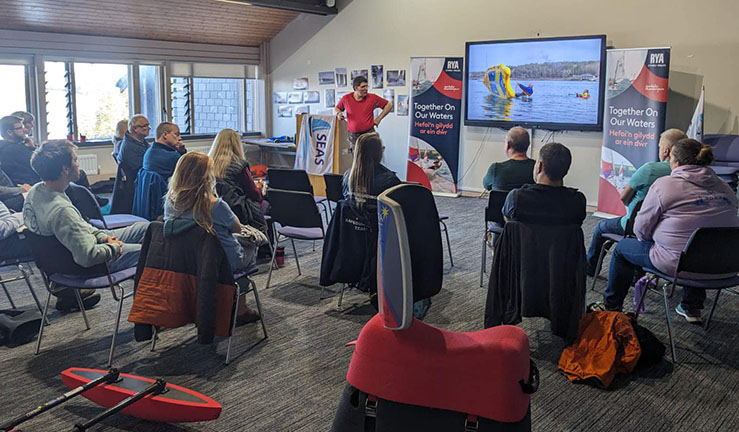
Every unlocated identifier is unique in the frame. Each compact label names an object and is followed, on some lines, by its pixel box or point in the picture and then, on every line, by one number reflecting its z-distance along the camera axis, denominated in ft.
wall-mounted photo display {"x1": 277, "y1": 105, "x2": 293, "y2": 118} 38.45
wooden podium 28.19
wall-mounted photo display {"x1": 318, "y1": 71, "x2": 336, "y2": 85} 35.78
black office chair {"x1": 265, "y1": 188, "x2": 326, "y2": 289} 15.64
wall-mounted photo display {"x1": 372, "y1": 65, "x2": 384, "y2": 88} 33.47
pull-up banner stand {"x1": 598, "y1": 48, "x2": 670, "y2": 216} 22.93
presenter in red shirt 28.17
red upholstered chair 6.46
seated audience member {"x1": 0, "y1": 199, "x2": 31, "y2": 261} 13.79
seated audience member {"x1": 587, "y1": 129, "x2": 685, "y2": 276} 14.64
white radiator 31.19
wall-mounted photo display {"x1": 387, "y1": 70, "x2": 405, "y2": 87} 32.55
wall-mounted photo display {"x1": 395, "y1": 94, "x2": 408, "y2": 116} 32.68
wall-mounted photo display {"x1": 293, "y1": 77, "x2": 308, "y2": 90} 37.17
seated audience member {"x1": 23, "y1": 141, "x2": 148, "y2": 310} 11.34
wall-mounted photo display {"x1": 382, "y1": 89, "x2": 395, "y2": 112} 33.06
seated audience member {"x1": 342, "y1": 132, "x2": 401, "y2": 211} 13.64
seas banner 28.40
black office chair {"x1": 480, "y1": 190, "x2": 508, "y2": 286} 15.03
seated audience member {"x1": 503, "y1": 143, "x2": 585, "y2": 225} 11.32
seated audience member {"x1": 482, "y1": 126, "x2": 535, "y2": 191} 15.23
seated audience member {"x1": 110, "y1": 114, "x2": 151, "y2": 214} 18.69
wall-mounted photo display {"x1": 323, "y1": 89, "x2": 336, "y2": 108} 35.78
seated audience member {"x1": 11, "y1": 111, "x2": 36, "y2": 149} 19.79
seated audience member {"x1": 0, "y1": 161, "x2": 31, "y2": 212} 16.84
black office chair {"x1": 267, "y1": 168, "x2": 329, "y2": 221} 17.65
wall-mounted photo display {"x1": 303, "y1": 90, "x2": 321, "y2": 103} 36.64
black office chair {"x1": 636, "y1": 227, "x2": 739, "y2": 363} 11.47
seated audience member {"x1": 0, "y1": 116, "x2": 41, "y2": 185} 19.12
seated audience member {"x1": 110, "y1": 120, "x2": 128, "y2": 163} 24.26
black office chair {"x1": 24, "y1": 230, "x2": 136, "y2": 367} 11.55
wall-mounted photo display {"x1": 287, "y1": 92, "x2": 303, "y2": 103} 37.58
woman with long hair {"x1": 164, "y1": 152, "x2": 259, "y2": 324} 11.18
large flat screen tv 25.80
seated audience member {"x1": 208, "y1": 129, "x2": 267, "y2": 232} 15.37
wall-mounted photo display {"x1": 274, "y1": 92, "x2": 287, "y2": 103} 38.58
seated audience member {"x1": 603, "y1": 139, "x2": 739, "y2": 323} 12.21
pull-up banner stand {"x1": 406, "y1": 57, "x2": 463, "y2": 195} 29.71
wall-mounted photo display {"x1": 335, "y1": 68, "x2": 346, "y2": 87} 35.14
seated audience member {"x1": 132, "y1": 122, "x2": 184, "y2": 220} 17.46
